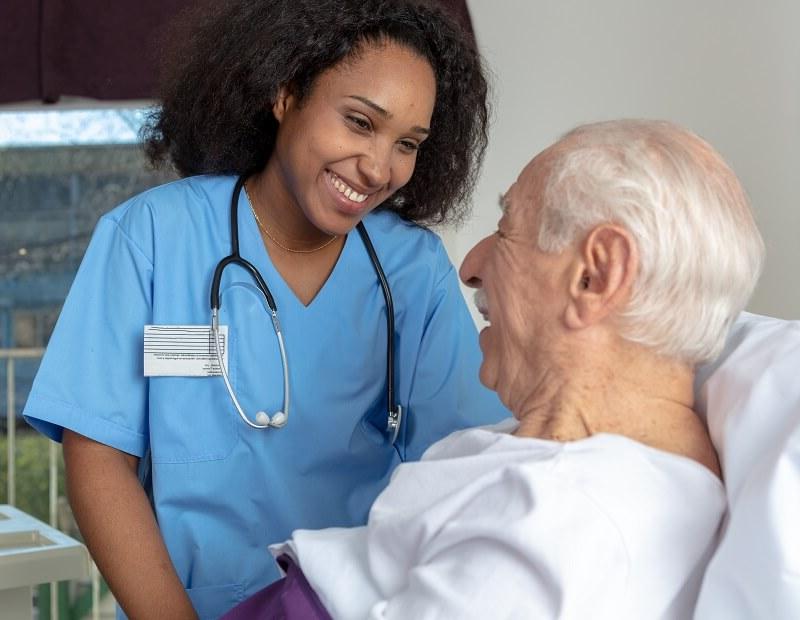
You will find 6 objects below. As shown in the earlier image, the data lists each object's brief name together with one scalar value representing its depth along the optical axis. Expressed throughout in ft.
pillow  2.74
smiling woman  4.42
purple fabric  3.28
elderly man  2.77
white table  5.07
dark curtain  9.68
